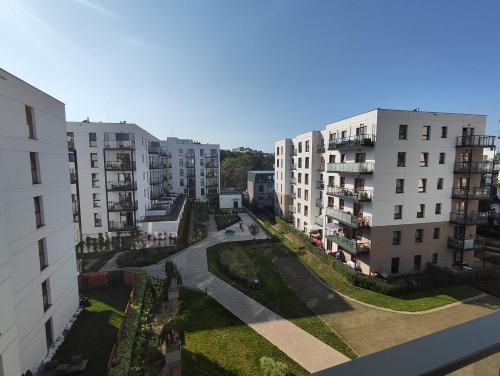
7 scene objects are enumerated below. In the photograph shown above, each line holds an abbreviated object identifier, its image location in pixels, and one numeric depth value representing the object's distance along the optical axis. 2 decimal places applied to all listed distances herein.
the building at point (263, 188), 55.72
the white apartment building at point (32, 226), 9.97
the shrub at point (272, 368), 12.02
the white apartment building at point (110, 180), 31.02
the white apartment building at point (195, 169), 58.84
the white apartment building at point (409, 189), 22.67
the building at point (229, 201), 54.19
